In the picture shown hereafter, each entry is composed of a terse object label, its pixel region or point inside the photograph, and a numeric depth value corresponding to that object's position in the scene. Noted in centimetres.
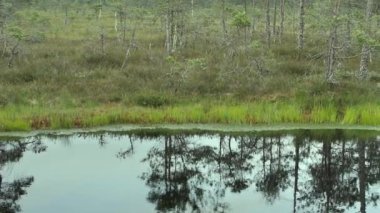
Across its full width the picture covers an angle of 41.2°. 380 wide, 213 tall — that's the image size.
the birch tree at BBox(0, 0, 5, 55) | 2461
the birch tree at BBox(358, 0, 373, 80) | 1909
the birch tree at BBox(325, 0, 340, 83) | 1770
